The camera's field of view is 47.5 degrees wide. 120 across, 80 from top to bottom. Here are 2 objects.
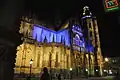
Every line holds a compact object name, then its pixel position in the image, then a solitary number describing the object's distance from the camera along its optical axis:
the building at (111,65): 88.28
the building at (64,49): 48.50
